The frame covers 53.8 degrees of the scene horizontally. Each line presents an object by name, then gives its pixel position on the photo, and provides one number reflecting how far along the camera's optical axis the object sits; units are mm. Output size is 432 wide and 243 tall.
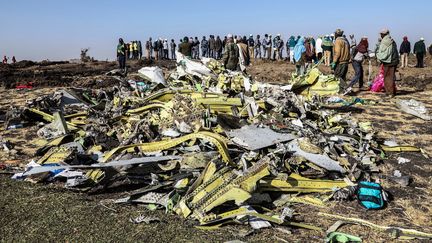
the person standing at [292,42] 22094
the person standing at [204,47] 27264
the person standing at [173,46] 29188
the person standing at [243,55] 12641
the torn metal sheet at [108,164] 5641
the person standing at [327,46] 17750
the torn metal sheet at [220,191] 4754
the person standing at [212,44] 26528
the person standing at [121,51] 18922
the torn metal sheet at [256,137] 6102
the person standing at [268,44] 26700
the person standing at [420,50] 21641
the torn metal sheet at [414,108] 9525
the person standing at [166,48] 28603
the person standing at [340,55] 12094
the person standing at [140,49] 29009
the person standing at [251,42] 27406
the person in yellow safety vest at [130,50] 28903
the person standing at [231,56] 11891
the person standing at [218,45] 26280
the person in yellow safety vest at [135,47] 28762
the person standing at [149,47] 29391
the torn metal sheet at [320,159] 5914
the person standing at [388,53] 11244
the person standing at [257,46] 27344
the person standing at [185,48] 16688
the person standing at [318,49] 20598
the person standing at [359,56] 12453
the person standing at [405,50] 21672
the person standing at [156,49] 28592
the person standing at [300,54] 16125
